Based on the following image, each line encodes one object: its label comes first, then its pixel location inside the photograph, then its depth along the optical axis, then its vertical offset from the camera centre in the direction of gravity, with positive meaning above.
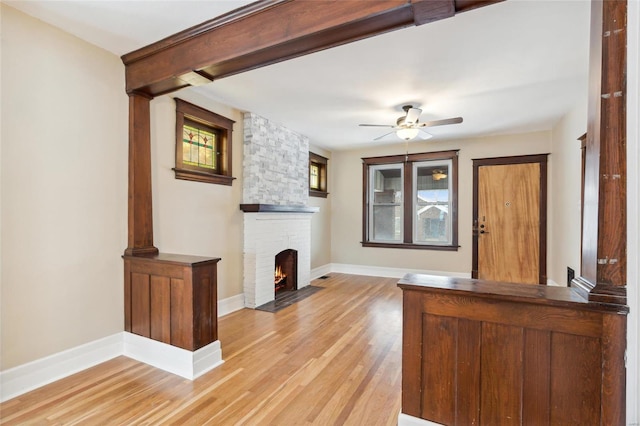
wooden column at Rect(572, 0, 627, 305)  1.29 +0.22
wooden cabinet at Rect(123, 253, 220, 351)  2.38 -0.75
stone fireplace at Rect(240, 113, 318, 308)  4.13 +0.02
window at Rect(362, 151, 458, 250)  5.75 +0.15
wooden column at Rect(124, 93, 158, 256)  2.76 +0.27
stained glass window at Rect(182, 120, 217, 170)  3.47 +0.75
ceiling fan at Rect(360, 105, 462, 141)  3.76 +1.10
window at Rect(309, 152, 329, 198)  6.07 +0.69
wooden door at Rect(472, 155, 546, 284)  5.05 -0.18
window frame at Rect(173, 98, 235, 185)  3.30 +0.80
